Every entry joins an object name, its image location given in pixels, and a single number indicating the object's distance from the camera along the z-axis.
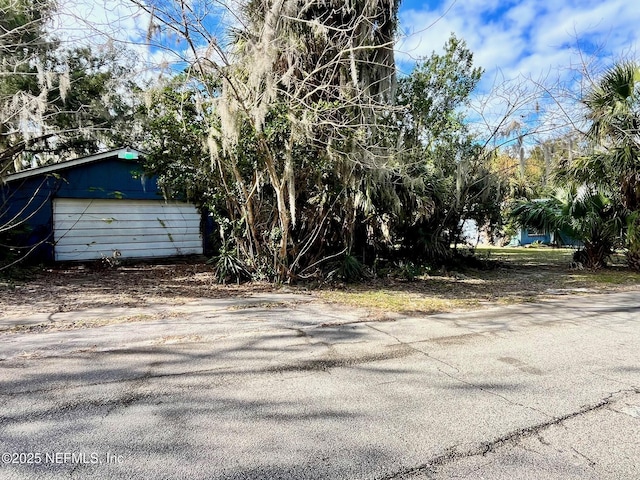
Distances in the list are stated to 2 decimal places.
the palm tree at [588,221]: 9.83
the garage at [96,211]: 10.09
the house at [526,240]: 22.93
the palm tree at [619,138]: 9.02
